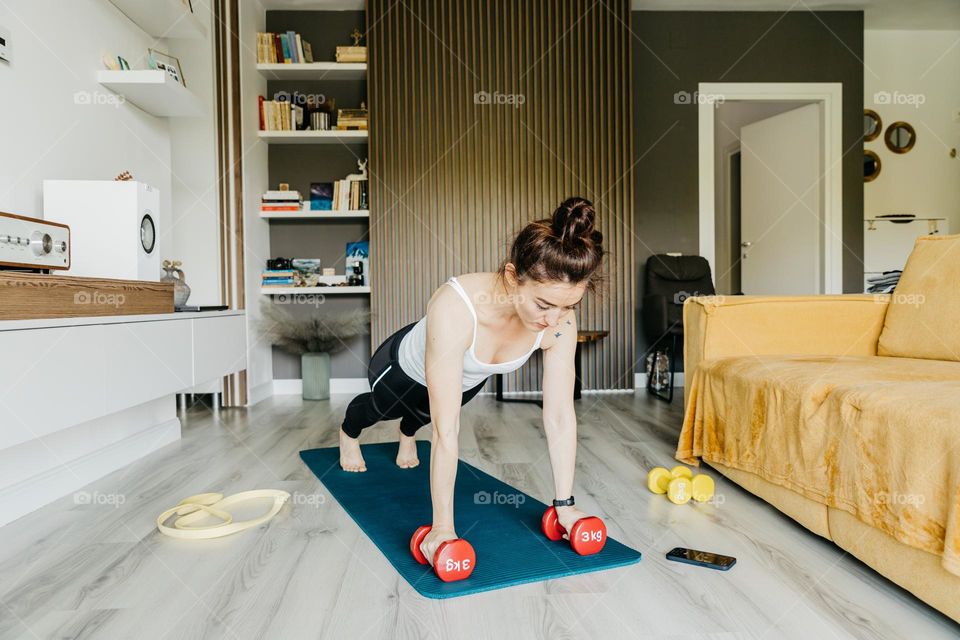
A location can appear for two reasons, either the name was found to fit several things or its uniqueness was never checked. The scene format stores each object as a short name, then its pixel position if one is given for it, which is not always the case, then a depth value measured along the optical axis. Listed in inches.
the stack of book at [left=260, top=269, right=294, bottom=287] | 178.2
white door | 195.9
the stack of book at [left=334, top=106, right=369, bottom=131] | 177.8
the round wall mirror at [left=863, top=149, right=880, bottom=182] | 208.4
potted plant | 174.7
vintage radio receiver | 74.3
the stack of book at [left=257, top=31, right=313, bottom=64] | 175.9
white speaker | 96.8
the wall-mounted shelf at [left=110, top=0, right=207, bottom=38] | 120.6
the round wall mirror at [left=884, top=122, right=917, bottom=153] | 208.8
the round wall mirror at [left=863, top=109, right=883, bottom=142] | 207.5
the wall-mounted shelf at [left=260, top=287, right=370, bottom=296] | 176.7
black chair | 179.5
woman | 57.4
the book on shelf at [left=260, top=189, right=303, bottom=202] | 175.9
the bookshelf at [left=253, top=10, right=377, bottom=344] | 185.2
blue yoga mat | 61.4
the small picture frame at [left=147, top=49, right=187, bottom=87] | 122.5
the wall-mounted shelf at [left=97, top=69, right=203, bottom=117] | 112.2
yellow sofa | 52.9
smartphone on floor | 62.2
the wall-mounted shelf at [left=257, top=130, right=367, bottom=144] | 174.2
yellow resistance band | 72.1
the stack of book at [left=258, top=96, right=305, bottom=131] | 175.9
